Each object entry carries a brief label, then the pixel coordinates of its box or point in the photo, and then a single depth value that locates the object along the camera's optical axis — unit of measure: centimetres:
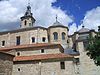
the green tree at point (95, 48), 1032
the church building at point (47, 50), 1436
